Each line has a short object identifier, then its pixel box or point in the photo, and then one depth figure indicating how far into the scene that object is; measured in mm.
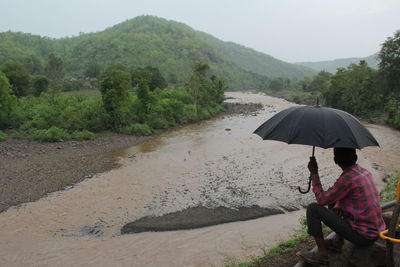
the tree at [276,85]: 105206
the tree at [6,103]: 24469
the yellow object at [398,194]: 3385
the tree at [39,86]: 40125
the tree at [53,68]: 59981
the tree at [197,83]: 41406
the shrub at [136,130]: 26953
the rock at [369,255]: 4051
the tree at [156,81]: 48469
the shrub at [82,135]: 23731
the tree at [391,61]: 33125
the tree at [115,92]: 26422
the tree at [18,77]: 38031
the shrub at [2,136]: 22125
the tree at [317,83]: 76088
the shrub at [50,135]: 22812
